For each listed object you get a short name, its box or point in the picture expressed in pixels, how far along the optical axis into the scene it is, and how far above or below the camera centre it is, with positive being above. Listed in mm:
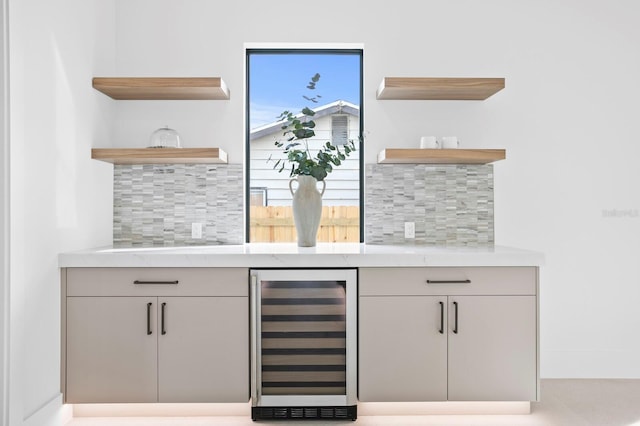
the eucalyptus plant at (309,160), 2740 +293
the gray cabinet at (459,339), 2418 -632
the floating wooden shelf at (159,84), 2781 +709
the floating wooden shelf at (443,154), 2770 +322
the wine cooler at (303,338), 2408 -632
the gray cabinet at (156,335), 2398 -617
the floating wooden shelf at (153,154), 2758 +313
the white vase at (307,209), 2750 +7
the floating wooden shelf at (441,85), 2783 +719
